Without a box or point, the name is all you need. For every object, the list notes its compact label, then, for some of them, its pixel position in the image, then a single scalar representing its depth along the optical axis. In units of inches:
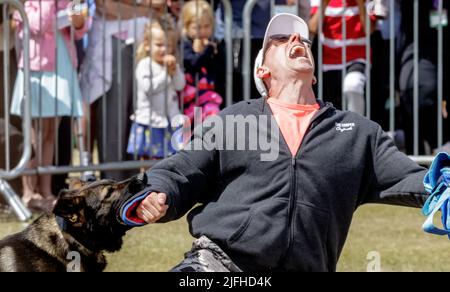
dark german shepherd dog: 298.8
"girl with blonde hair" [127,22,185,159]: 537.4
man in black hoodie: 271.2
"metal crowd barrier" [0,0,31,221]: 497.7
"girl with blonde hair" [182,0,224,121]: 543.8
